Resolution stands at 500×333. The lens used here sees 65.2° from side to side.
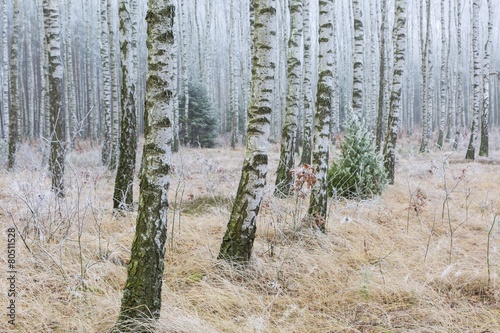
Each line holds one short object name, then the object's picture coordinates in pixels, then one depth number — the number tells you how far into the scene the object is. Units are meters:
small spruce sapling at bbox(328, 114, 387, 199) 7.15
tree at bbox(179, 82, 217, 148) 20.59
